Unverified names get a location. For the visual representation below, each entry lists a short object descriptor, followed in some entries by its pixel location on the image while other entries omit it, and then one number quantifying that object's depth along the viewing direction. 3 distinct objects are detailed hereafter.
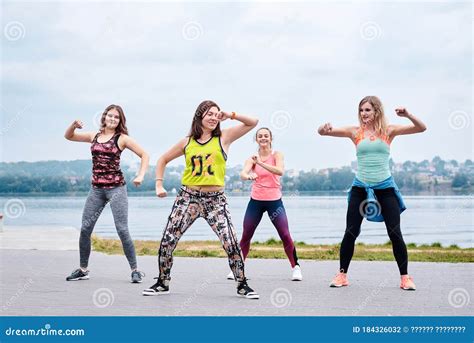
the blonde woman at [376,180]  7.72
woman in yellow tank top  7.00
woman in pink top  8.73
